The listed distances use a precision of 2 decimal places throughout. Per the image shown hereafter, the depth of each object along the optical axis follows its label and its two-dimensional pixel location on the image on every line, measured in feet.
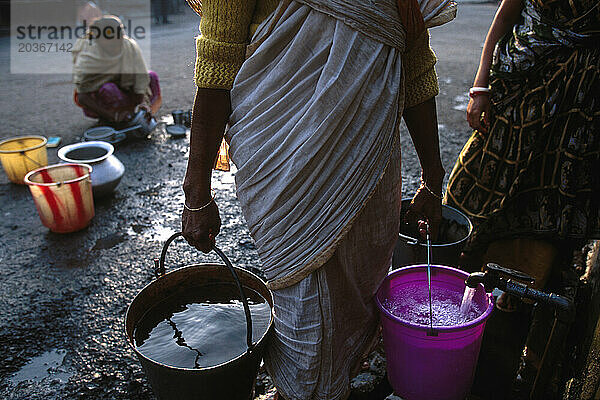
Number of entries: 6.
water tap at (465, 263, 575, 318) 5.64
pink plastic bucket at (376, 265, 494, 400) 5.96
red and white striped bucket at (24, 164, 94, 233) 11.60
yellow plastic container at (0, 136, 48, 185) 14.29
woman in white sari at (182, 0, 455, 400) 5.09
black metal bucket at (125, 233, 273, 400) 5.58
